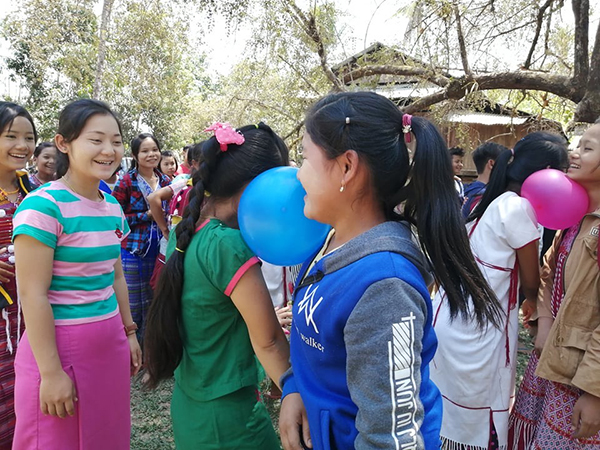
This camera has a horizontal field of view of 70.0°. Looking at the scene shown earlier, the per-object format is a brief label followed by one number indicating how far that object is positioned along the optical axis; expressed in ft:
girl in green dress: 4.20
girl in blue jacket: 2.81
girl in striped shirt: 4.97
